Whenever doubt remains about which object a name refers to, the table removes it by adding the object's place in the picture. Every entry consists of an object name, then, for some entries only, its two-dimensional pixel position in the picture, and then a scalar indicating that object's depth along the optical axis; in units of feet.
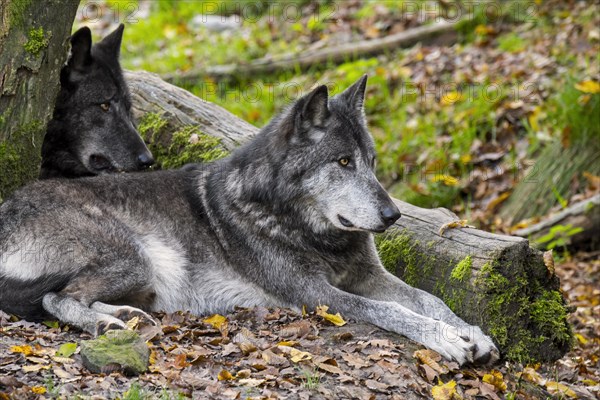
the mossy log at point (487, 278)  36.88
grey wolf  35.24
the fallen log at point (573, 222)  58.23
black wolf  45.32
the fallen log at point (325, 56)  86.63
